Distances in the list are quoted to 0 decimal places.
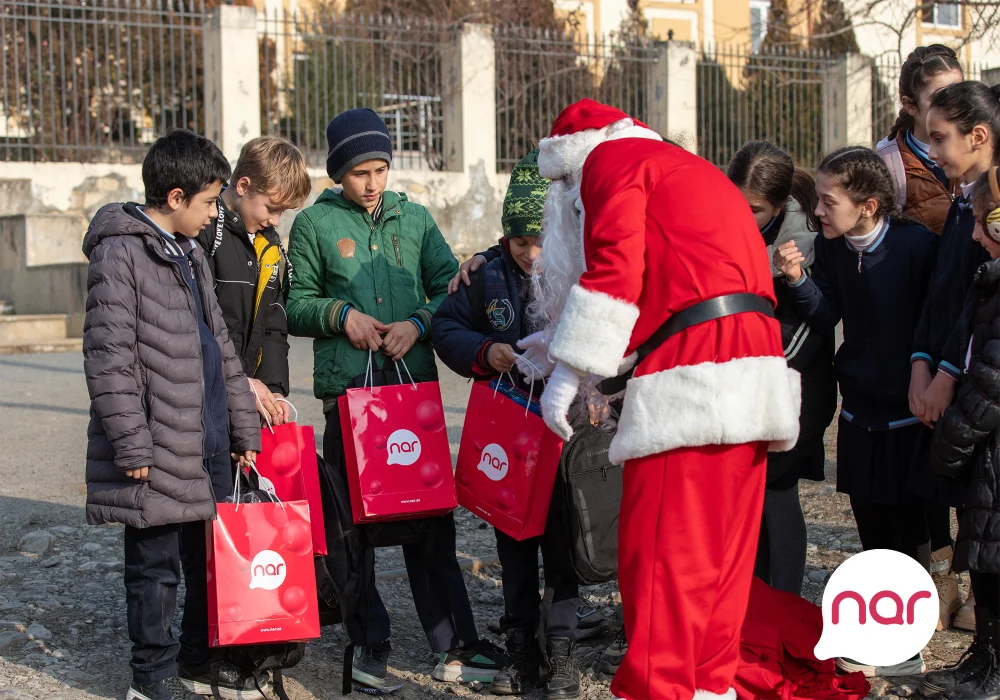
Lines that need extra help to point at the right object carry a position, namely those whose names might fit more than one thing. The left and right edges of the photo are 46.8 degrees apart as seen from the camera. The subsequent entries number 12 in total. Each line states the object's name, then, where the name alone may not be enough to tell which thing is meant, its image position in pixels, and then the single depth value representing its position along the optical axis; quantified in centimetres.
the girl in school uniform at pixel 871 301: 389
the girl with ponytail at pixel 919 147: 442
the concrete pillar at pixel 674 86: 1725
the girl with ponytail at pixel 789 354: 405
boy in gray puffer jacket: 340
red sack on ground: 359
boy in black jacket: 393
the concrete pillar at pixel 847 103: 1848
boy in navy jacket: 376
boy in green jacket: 396
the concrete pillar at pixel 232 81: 1457
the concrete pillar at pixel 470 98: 1568
